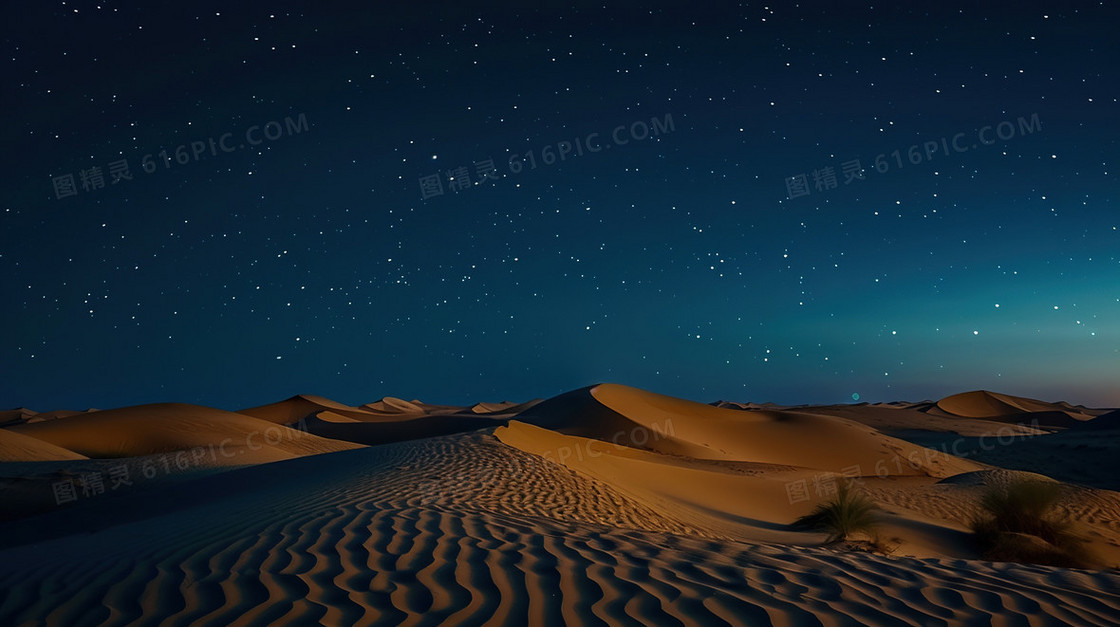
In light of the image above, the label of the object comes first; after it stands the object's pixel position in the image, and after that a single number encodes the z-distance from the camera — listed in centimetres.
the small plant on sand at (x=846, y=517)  968
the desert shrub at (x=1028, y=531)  884
